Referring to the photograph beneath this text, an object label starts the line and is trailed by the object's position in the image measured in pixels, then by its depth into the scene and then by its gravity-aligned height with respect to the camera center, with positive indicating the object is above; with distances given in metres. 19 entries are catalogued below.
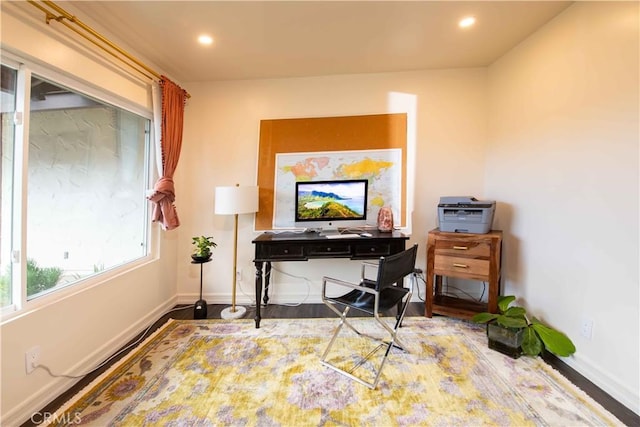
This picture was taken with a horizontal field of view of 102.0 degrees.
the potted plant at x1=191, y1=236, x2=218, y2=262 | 2.51 -0.44
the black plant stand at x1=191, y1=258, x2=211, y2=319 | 2.55 -1.03
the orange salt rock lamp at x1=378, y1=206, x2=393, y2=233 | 2.65 -0.09
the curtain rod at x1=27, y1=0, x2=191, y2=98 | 1.52 +1.15
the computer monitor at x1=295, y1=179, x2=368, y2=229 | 2.75 +0.08
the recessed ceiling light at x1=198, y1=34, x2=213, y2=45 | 2.10 +1.37
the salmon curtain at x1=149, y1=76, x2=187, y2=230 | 2.42 +0.42
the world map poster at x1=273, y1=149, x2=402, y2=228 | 2.80 +0.42
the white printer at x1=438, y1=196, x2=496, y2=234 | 2.29 +0.00
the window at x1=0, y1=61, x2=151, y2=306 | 1.56 +0.10
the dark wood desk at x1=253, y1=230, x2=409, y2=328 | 2.32 -0.35
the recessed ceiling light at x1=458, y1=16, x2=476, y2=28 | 1.94 +1.48
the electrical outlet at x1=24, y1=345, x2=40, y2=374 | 1.43 -0.89
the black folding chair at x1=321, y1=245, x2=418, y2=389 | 1.62 -0.64
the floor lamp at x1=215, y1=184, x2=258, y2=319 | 2.43 +0.04
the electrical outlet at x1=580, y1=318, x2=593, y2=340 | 1.71 -0.73
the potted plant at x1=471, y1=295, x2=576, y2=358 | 1.80 -0.87
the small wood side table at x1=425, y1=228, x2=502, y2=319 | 2.27 -0.44
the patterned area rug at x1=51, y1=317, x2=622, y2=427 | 1.39 -1.10
